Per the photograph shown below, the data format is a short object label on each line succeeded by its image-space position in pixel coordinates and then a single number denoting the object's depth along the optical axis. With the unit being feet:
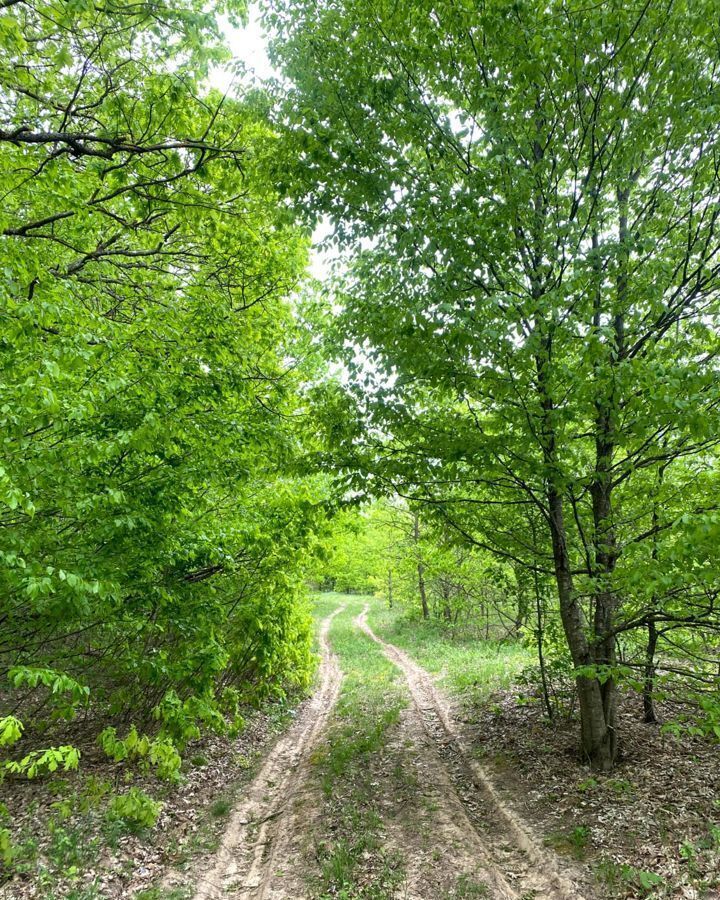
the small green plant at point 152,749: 19.57
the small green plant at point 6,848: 16.08
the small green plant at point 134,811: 19.93
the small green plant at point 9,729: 11.93
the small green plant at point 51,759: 13.00
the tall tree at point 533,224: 16.29
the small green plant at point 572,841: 17.30
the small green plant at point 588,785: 20.48
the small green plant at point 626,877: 14.79
